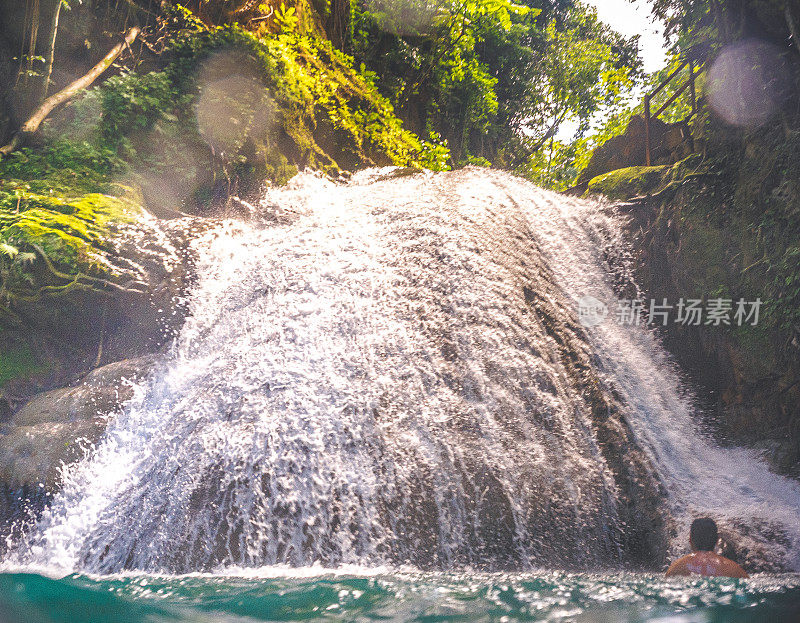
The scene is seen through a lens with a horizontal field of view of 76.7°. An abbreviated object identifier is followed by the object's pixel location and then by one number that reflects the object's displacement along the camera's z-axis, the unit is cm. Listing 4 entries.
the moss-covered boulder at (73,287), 486
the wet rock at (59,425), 382
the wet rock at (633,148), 909
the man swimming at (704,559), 316
